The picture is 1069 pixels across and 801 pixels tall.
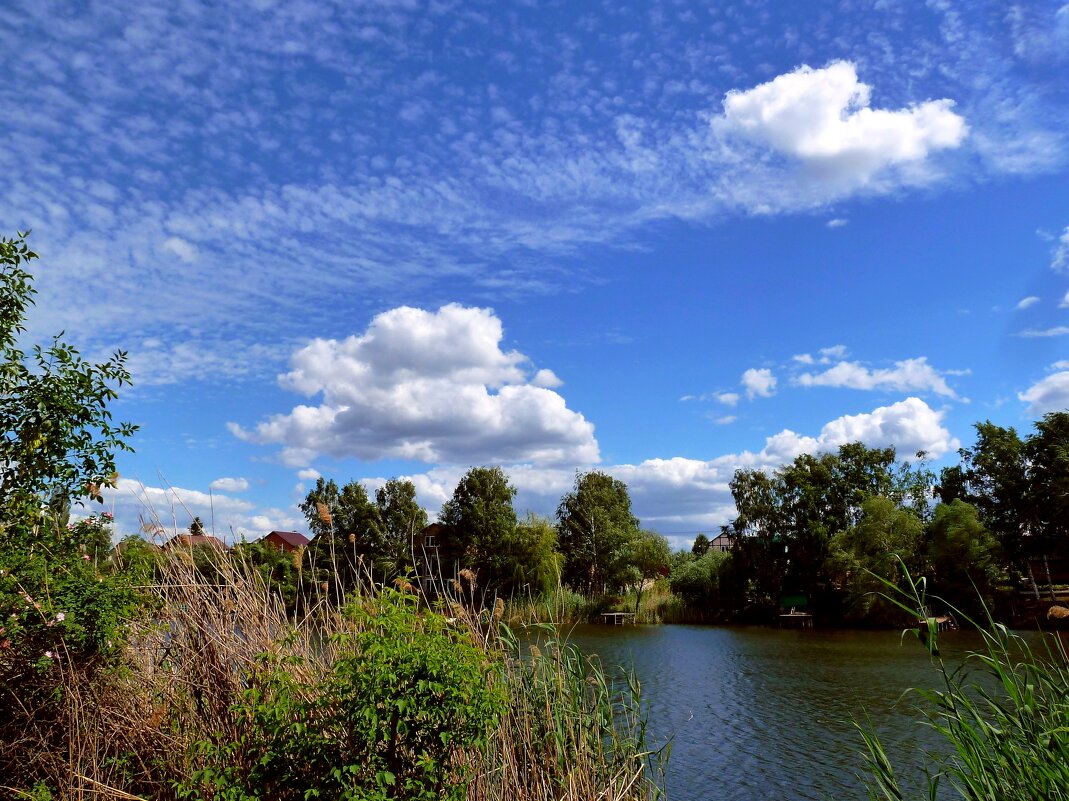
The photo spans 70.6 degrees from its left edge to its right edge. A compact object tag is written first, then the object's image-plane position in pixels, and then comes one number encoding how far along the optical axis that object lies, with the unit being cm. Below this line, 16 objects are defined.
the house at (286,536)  5808
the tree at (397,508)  4881
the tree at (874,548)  3856
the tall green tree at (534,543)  4571
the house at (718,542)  7983
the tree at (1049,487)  3688
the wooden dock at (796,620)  4169
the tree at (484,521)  4700
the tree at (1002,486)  3941
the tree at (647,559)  4959
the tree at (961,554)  3628
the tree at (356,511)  4600
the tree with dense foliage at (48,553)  549
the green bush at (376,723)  419
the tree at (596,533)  5142
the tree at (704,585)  4606
